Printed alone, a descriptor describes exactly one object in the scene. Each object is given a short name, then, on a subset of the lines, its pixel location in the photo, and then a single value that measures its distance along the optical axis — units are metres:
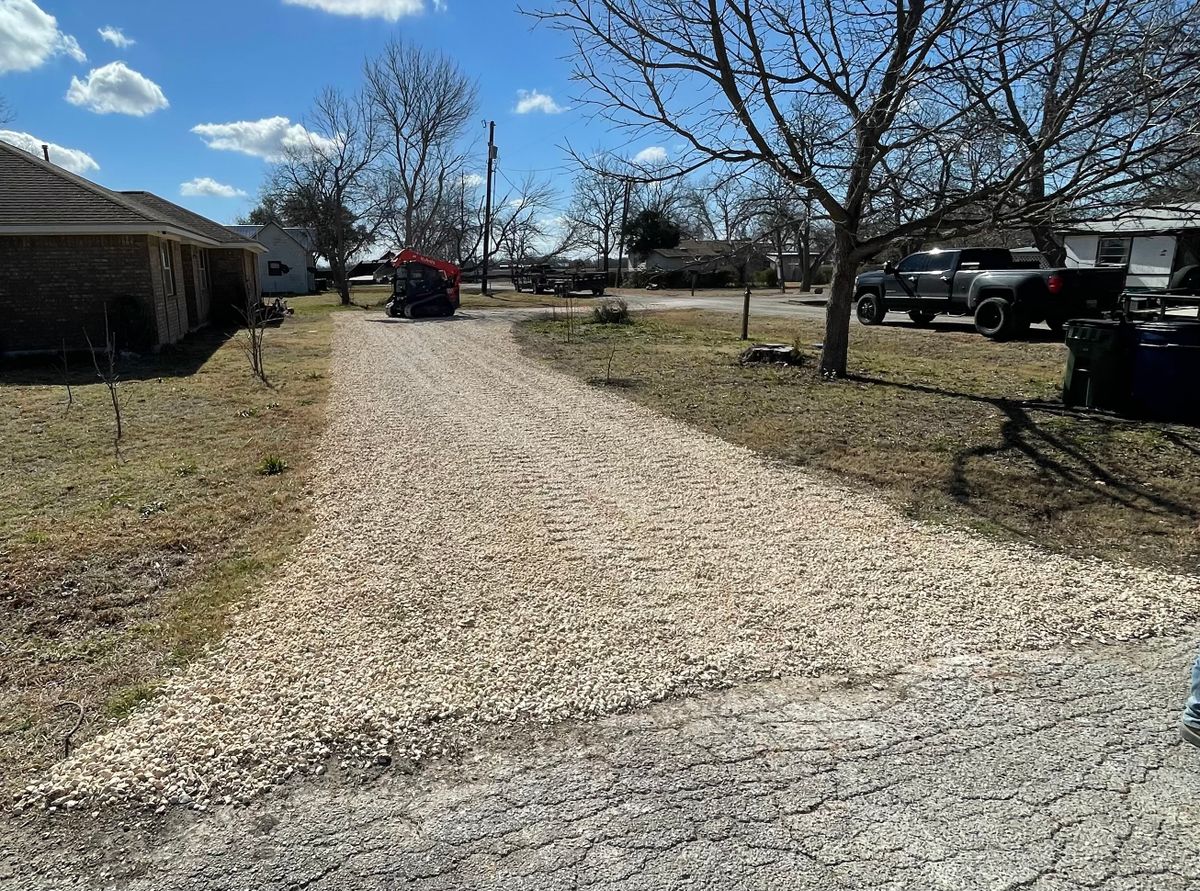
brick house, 13.79
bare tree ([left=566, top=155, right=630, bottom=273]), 65.50
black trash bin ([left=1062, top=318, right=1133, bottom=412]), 8.50
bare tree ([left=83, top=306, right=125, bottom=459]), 7.47
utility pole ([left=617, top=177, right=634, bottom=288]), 60.06
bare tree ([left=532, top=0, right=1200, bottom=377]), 6.89
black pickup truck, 14.84
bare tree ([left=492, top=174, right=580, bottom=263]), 50.56
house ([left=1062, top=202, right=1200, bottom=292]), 23.41
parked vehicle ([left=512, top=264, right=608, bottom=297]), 38.44
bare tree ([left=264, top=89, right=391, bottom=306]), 36.91
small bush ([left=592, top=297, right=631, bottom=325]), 22.06
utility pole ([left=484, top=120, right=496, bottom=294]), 40.55
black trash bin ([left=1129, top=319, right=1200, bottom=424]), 8.02
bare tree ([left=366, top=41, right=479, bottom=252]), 44.22
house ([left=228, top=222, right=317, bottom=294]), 50.31
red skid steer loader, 25.52
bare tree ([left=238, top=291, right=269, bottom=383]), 11.82
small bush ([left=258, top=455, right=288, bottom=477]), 6.87
